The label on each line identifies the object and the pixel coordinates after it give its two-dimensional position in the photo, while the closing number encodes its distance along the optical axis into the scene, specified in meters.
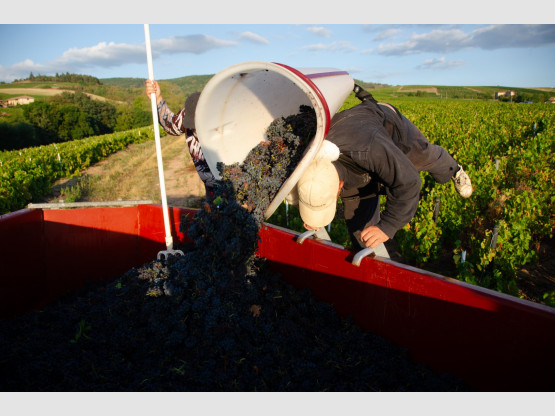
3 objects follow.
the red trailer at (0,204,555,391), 1.16
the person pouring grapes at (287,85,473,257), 1.64
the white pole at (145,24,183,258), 2.10
